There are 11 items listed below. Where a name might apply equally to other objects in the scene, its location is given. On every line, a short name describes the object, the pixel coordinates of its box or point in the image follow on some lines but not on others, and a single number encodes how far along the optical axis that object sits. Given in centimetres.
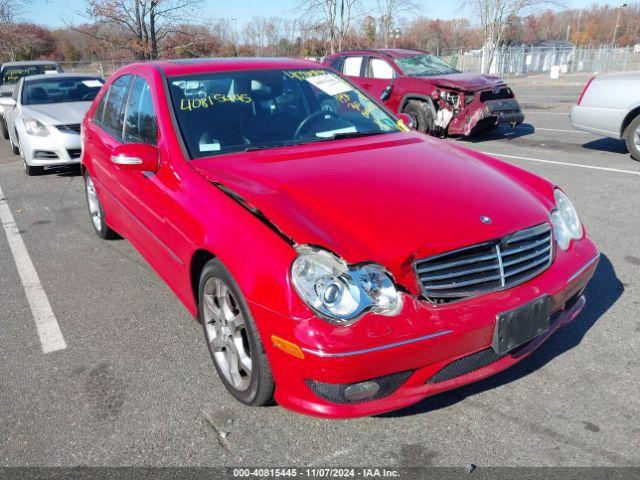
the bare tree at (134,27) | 1717
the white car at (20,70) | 1387
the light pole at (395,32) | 3440
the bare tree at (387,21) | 2844
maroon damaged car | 979
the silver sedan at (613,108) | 780
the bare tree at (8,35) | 2406
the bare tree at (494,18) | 2862
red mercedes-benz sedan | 226
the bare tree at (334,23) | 2429
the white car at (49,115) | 825
